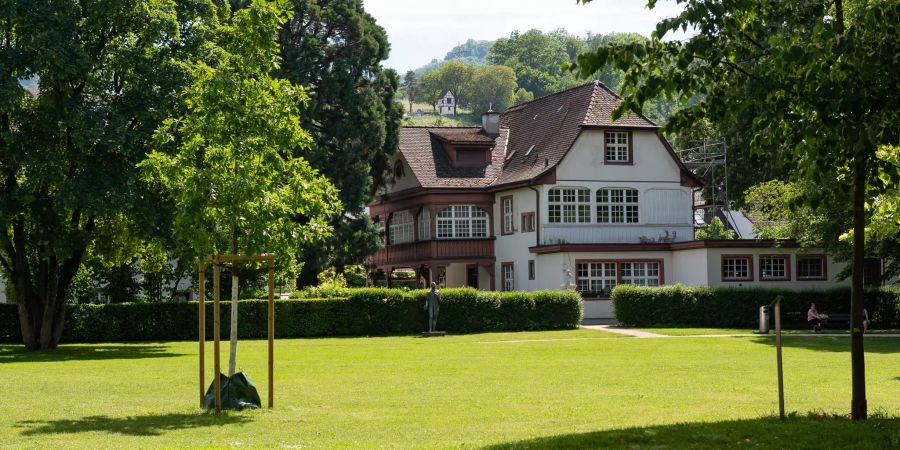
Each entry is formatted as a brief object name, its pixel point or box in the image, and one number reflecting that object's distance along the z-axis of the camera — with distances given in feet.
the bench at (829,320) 148.77
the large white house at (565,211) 173.58
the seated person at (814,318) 144.15
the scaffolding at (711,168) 200.23
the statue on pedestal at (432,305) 142.20
